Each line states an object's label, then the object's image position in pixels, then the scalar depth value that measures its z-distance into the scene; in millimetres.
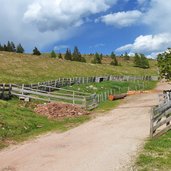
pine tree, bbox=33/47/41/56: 69981
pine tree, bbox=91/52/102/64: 78966
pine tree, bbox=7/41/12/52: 73219
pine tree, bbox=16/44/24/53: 77929
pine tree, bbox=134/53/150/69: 81902
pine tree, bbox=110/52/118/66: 80313
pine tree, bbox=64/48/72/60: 75795
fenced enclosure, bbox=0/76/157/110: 19280
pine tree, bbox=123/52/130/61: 102853
